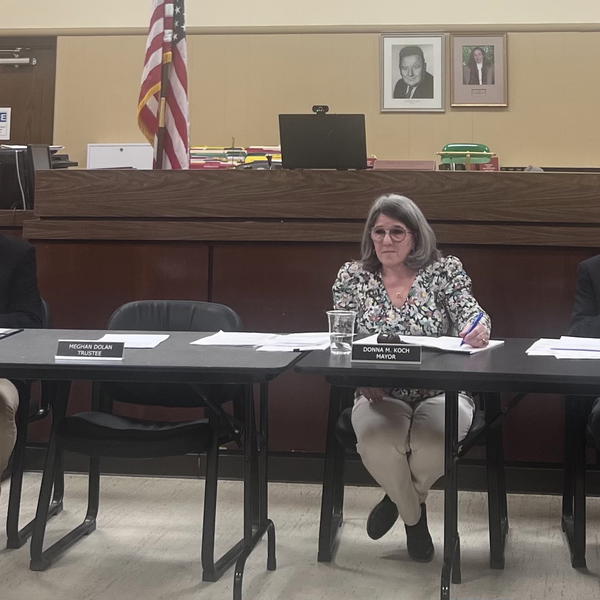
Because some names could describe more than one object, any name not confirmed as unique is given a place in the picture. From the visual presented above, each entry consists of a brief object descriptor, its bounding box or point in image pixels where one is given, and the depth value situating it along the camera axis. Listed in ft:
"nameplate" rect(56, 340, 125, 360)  7.23
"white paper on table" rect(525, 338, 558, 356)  7.56
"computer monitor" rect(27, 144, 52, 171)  12.75
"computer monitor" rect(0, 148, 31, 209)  12.96
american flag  13.16
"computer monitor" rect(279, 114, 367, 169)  11.33
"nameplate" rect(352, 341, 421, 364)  6.90
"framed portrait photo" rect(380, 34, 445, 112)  19.24
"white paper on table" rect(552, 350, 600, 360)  7.21
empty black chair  7.97
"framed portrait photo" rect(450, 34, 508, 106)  19.11
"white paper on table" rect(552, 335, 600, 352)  7.72
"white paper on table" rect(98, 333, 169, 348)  8.07
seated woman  8.06
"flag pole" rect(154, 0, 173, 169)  13.10
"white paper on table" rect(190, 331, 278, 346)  8.14
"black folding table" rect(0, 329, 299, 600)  6.79
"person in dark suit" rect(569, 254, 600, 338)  9.61
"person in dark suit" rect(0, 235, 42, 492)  9.83
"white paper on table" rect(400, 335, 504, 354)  7.59
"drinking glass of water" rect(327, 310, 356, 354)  7.37
